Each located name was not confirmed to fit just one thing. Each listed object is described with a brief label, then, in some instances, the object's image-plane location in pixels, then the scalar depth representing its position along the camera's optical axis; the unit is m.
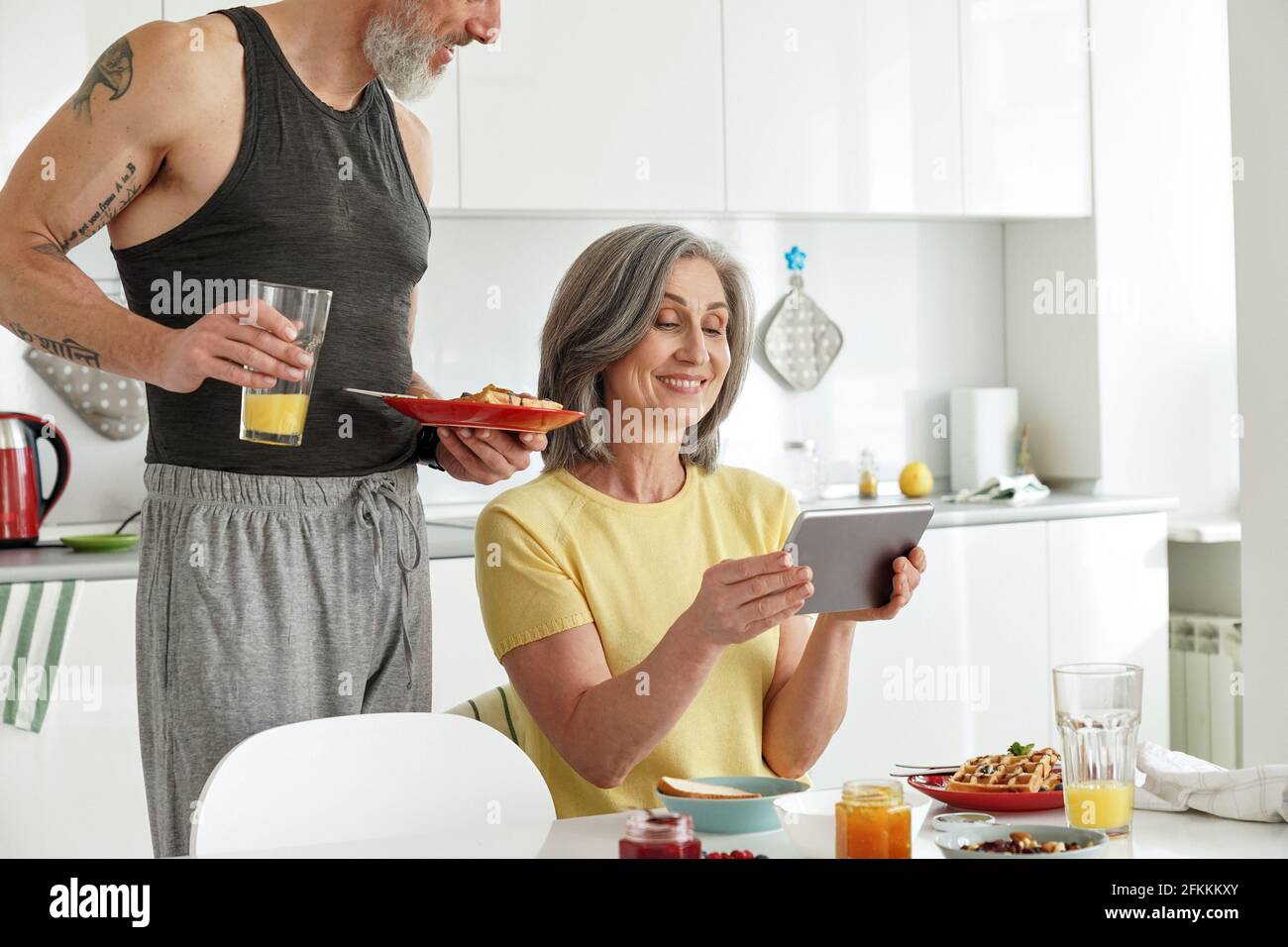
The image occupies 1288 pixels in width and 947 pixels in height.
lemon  3.59
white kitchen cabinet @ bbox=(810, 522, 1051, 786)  3.10
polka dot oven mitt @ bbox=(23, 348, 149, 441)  2.90
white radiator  3.44
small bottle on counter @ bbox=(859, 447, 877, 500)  3.59
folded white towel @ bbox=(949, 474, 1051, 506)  3.40
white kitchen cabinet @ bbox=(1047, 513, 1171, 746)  3.31
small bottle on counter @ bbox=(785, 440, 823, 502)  3.59
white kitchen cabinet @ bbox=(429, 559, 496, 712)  2.70
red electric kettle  2.67
